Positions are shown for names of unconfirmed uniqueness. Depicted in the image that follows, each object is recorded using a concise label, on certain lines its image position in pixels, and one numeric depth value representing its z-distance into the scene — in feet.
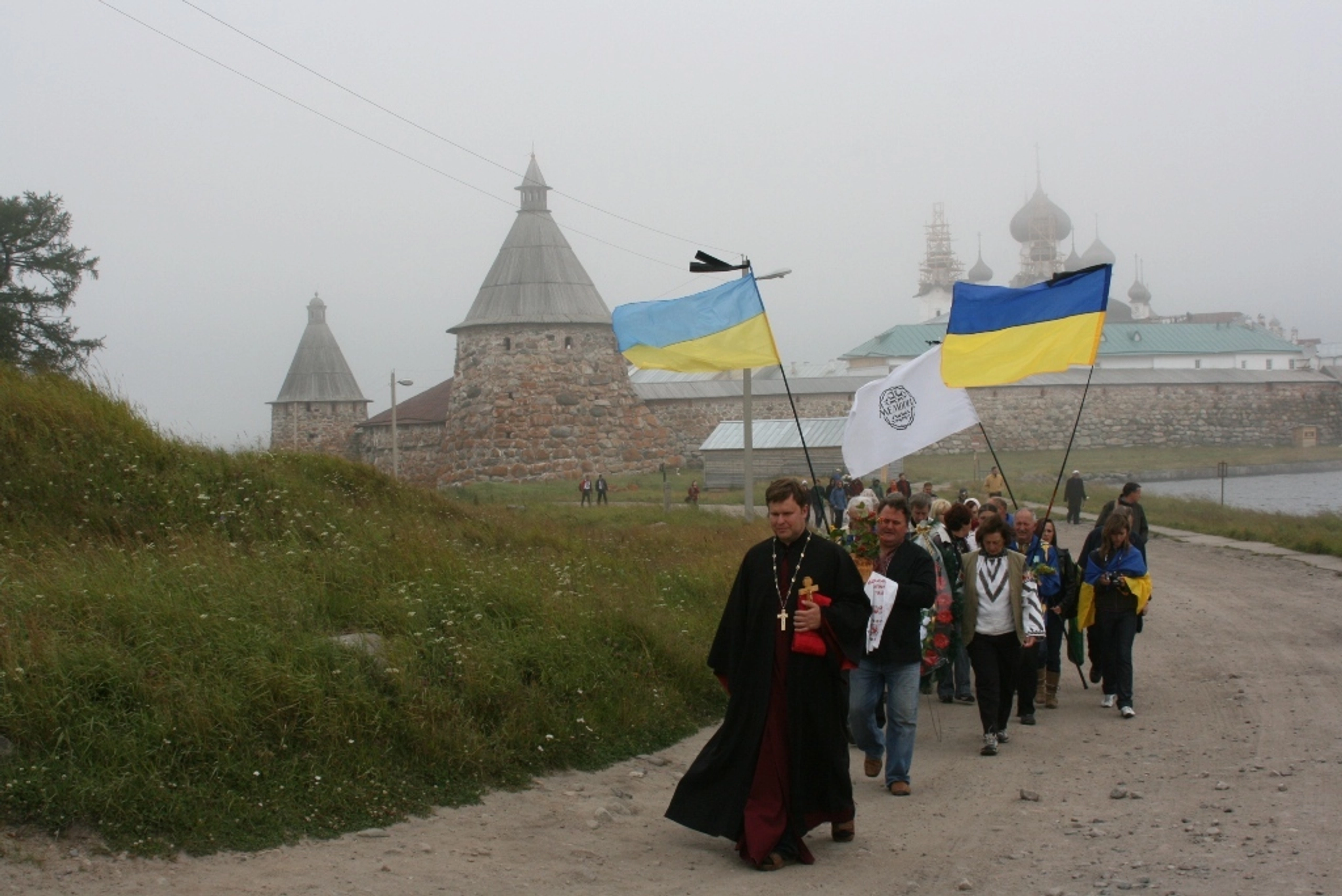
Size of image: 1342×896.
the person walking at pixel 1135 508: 34.42
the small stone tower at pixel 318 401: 171.73
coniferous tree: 79.87
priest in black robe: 18.19
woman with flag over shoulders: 28.43
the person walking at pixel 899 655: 21.90
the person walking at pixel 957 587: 26.78
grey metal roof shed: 132.77
